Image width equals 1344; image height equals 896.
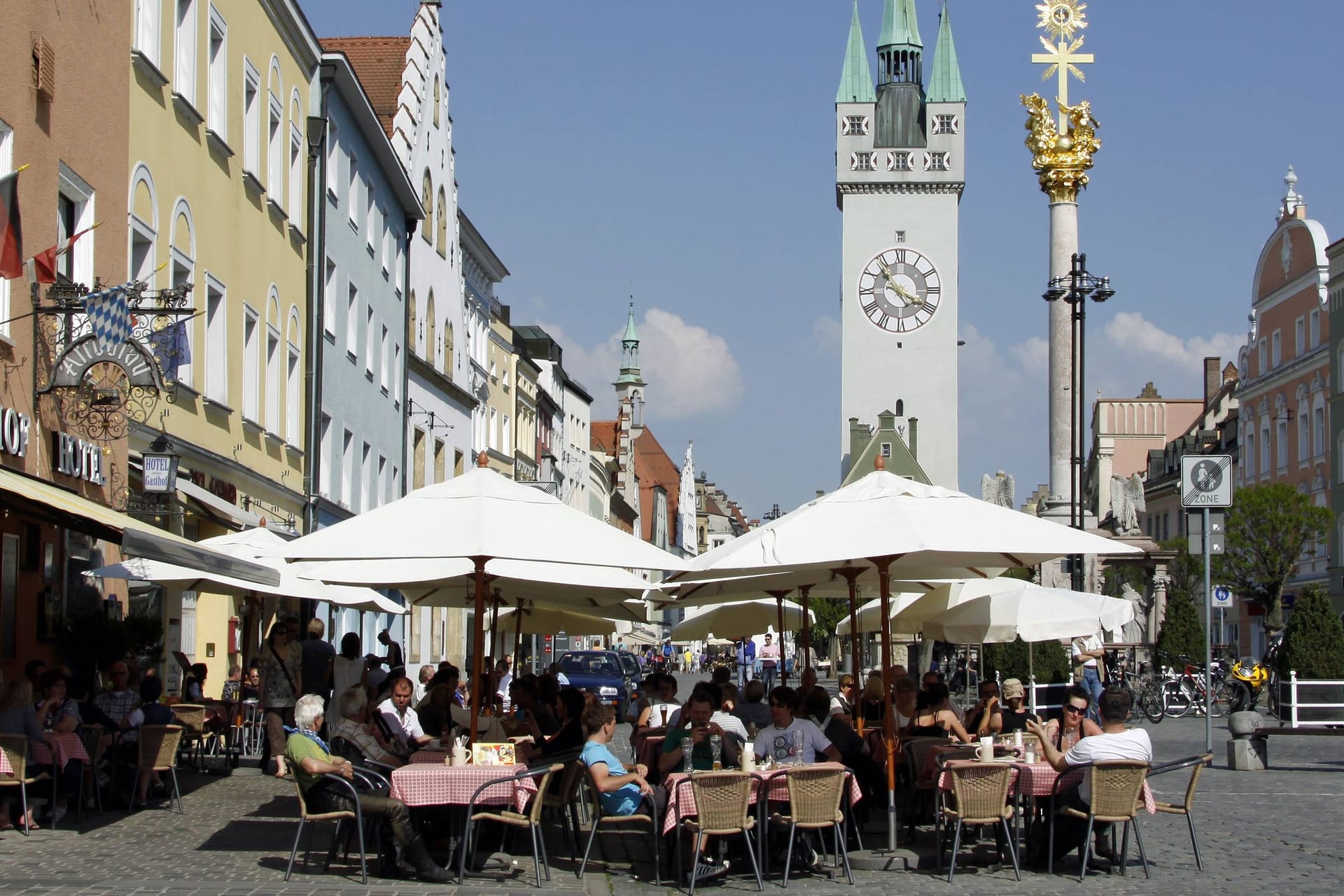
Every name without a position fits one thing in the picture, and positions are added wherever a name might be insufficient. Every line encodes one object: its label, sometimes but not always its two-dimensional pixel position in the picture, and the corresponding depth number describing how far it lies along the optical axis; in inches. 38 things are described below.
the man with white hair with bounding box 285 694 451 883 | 433.7
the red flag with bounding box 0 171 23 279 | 561.0
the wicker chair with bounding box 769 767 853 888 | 430.6
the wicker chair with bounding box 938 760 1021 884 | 437.7
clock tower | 3782.0
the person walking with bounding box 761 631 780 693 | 1571.5
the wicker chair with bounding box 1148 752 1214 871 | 440.1
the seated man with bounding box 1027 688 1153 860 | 442.3
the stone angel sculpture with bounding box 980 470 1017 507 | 2402.8
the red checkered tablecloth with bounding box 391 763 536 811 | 439.5
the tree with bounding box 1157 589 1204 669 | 1449.3
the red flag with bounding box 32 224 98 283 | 624.4
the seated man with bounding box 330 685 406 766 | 472.1
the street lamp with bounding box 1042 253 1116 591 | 1256.8
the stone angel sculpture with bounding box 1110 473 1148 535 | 1782.7
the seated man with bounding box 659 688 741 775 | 484.7
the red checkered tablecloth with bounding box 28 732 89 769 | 515.8
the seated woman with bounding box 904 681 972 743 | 577.0
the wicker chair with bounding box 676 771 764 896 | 424.2
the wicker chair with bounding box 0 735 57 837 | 486.6
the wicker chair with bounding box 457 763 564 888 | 433.1
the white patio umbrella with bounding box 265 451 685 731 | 454.3
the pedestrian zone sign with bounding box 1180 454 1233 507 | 719.1
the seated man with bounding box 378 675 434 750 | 524.7
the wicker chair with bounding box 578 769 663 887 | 452.7
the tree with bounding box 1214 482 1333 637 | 2267.5
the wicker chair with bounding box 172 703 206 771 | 691.4
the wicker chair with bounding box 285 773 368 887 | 430.6
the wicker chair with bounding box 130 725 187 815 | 563.2
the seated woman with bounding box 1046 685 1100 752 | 511.5
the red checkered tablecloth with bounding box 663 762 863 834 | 432.5
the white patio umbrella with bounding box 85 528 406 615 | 660.7
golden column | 1530.5
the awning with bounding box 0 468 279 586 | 511.5
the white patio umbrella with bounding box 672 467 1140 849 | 444.5
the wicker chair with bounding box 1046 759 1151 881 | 437.1
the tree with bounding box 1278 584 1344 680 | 949.2
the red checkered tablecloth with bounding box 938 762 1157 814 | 454.9
